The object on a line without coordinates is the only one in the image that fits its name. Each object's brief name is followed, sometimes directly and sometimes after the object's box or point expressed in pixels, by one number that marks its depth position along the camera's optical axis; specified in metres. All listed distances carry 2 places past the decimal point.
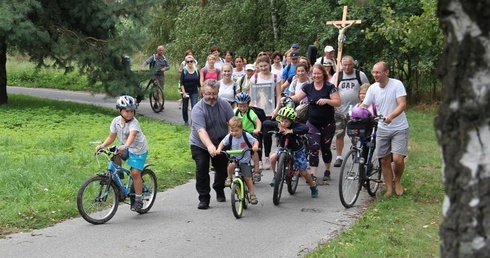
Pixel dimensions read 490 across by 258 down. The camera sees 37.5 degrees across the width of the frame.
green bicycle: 8.84
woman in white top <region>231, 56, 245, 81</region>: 15.04
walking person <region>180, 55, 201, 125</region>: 17.30
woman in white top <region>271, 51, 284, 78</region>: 15.30
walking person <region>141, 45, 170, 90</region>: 21.08
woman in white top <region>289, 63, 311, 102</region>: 11.95
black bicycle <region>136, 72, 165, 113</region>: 20.39
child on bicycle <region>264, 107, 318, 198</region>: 9.83
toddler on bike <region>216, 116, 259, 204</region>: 9.09
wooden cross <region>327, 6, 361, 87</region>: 16.45
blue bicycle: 8.40
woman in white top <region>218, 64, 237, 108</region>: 12.71
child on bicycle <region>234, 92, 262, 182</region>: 10.43
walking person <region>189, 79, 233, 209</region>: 9.27
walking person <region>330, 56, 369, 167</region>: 12.09
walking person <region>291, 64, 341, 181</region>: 11.01
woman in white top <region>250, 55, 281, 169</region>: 11.85
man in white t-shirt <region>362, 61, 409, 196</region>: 9.53
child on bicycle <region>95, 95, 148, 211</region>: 8.61
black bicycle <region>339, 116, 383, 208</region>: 9.70
